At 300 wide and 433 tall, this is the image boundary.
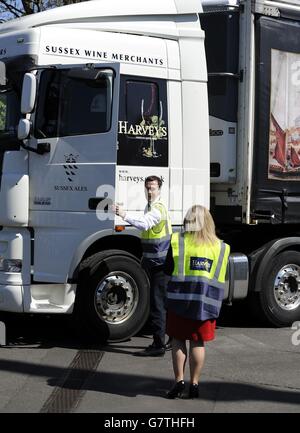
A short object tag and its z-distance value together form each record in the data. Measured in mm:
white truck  11536
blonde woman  8832
